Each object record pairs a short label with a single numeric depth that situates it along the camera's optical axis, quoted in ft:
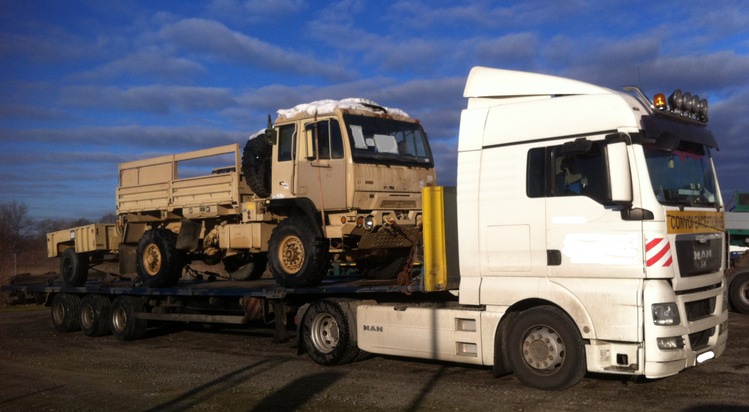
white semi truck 24.17
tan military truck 35.99
